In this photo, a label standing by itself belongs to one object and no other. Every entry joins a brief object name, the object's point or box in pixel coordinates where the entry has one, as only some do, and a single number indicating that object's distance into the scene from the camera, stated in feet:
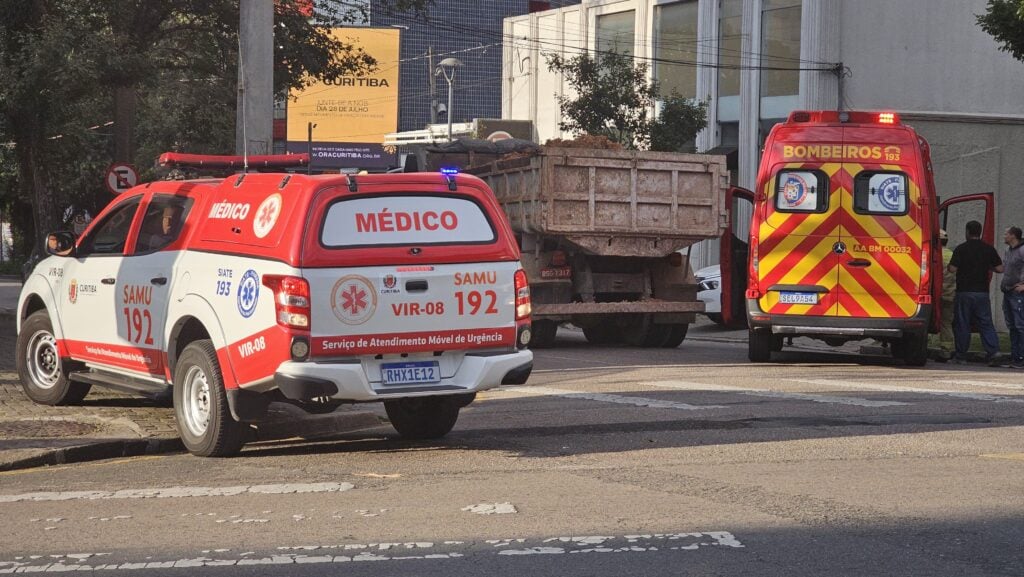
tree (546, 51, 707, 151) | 115.14
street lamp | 186.39
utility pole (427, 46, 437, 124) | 232.24
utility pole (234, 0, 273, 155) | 62.44
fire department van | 54.44
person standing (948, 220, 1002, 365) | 61.05
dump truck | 61.16
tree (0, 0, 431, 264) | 74.43
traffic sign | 77.10
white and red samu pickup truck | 29.22
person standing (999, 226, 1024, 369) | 60.54
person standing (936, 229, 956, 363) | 63.16
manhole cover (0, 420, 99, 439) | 33.22
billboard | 283.59
